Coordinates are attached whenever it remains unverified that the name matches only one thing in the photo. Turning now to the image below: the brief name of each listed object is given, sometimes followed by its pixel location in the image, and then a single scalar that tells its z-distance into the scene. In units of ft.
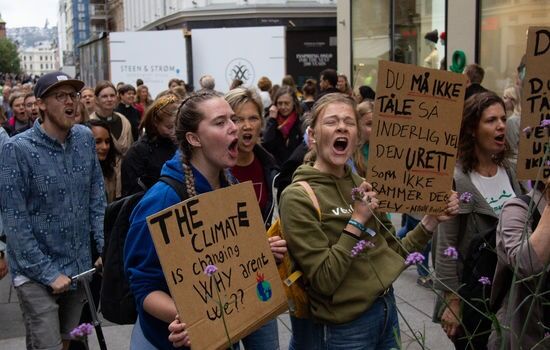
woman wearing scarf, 29.55
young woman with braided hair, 9.28
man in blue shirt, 13.05
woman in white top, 12.25
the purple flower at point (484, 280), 9.06
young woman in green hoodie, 10.30
